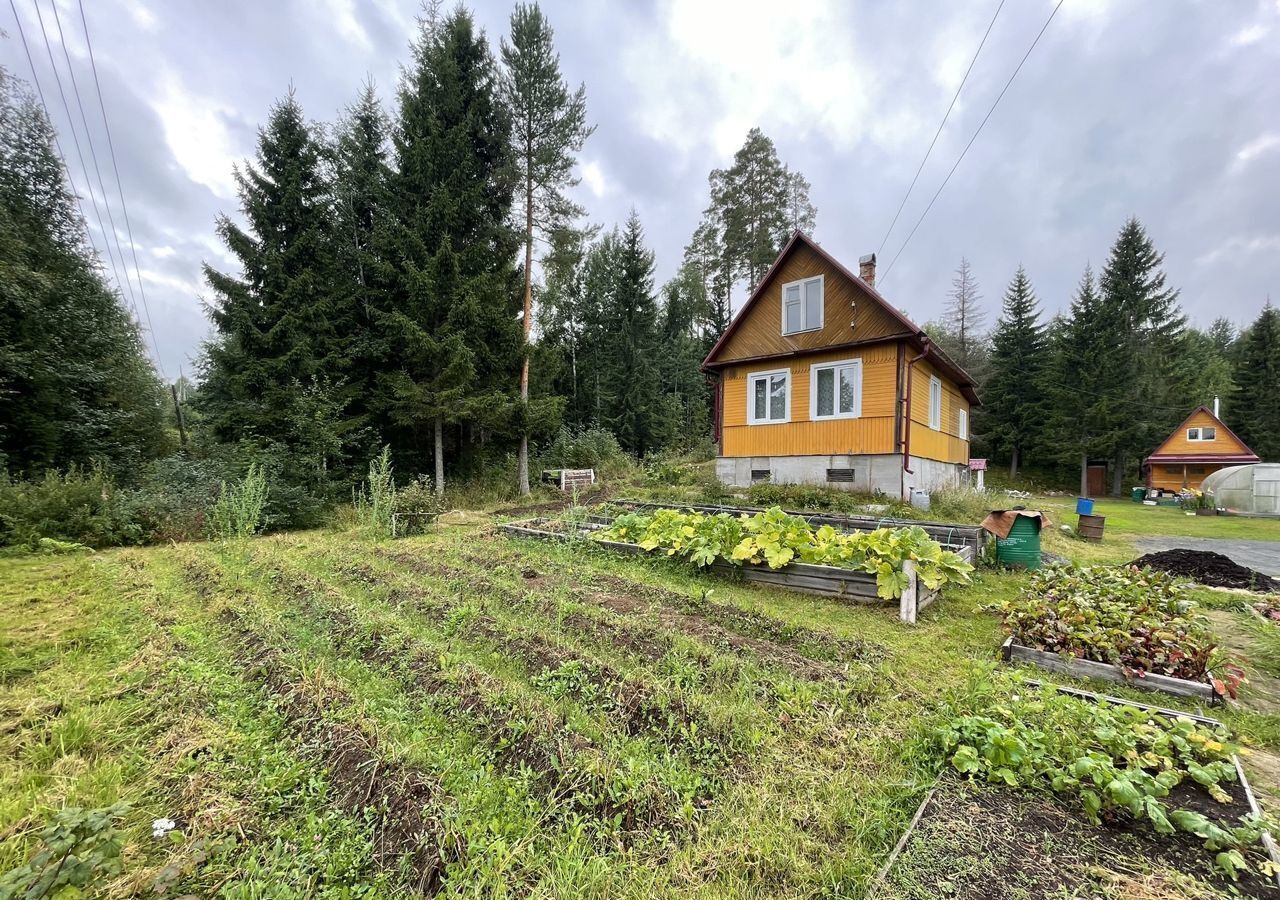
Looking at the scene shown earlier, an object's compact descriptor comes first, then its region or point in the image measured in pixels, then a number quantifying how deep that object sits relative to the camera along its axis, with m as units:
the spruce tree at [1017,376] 26.52
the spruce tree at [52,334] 8.69
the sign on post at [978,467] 18.03
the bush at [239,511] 7.21
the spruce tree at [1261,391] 23.77
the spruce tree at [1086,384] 22.86
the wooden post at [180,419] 14.77
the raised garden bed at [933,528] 6.13
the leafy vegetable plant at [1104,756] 1.72
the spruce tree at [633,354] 19.08
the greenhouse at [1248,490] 16.16
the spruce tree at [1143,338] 23.17
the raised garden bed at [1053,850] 1.51
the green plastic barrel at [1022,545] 5.79
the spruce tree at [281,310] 10.70
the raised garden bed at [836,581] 4.05
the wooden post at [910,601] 4.01
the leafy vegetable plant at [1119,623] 3.01
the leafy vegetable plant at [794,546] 4.20
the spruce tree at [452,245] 11.59
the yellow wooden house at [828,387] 10.22
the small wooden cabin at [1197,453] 21.36
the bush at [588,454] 16.34
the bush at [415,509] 8.01
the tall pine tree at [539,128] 12.62
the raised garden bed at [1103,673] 2.82
